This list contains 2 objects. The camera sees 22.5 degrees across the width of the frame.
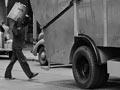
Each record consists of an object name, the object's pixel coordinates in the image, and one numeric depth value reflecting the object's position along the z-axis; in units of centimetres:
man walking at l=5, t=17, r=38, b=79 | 863
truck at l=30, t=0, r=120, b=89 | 645
